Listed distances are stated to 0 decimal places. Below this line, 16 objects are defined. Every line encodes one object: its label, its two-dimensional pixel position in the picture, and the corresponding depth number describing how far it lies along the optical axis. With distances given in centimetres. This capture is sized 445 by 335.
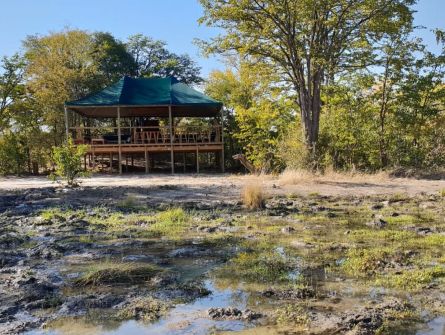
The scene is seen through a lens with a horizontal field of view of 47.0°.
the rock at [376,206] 1085
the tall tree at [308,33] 1720
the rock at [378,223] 867
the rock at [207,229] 869
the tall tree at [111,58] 3603
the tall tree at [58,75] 2933
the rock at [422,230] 794
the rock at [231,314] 439
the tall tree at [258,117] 2045
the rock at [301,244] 716
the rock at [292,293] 489
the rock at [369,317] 399
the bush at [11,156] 2644
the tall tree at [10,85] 2927
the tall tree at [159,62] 4206
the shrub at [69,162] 1535
